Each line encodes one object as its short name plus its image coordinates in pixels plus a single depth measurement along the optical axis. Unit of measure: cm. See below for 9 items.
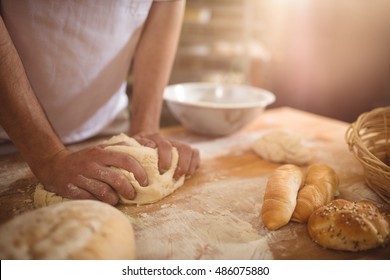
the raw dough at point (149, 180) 95
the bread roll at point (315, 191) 95
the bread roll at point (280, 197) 90
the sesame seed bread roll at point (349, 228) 82
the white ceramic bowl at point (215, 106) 149
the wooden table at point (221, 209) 83
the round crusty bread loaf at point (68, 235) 69
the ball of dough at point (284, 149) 133
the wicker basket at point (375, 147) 98
